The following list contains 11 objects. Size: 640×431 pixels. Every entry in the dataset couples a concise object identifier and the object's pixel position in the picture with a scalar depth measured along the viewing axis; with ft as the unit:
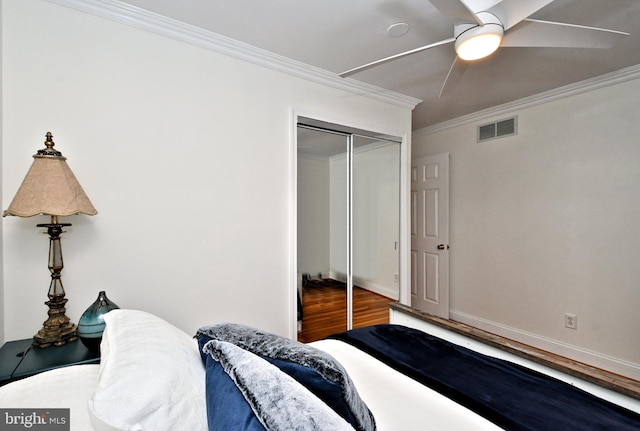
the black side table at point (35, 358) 4.08
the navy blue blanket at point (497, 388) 3.13
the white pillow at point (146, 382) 2.20
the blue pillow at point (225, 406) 2.06
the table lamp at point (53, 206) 4.41
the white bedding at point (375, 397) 2.69
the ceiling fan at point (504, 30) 4.50
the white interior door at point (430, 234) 12.68
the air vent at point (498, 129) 10.96
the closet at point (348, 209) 9.12
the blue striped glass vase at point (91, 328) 4.57
